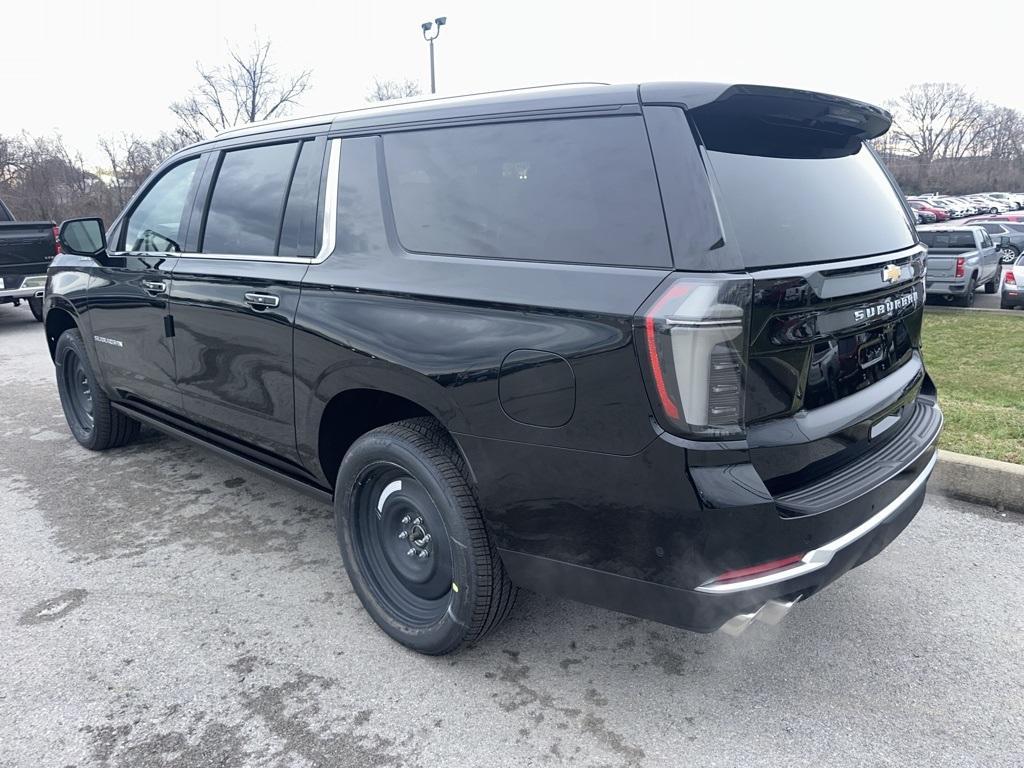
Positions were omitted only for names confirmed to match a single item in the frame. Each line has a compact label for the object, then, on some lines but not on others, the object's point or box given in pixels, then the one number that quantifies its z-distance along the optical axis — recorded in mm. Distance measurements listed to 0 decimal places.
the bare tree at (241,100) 35906
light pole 18758
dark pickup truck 10062
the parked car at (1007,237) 25250
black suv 1992
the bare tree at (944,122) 81875
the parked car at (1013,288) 14828
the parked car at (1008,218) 33031
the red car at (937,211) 44062
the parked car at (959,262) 15633
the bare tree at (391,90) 37562
